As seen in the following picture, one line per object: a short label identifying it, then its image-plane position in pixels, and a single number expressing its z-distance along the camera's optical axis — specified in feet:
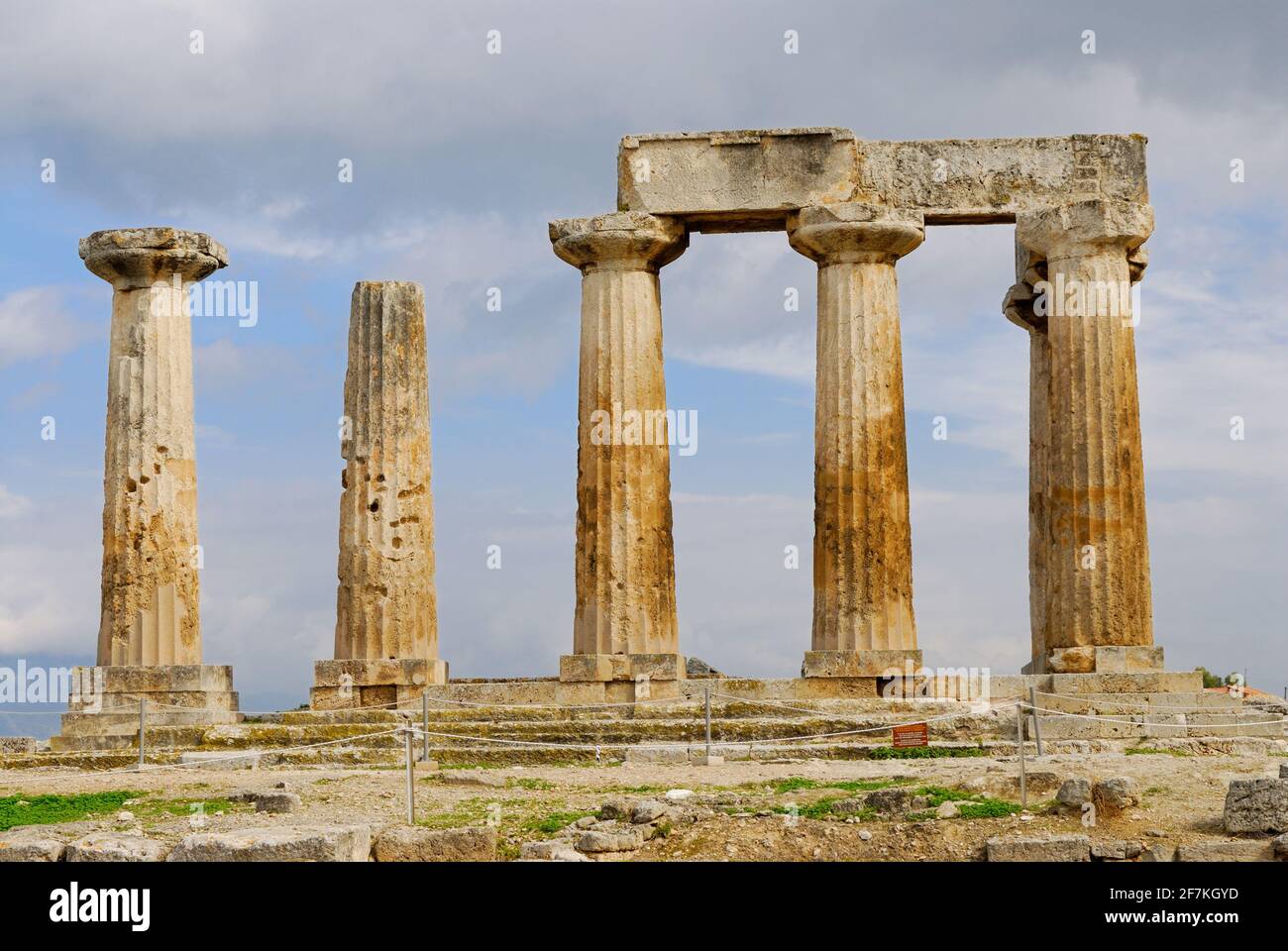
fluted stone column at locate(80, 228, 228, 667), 113.29
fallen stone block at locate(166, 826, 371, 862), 63.46
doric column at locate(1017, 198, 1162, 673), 108.68
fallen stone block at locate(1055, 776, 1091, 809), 74.54
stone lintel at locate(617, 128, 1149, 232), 112.16
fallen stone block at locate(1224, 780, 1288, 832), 69.56
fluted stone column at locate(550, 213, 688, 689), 111.04
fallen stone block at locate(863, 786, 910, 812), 75.31
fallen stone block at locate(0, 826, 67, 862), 66.18
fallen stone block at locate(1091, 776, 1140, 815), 74.33
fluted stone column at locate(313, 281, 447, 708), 112.78
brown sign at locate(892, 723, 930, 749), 97.04
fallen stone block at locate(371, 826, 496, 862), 67.87
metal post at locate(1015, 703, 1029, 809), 76.74
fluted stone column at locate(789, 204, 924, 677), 109.70
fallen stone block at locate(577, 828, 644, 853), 69.41
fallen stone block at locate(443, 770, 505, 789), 89.25
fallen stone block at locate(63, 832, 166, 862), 64.54
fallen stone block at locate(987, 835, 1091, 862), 65.67
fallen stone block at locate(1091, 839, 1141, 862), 66.28
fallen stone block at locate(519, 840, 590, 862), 67.31
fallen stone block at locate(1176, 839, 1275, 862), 65.67
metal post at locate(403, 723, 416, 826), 73.27
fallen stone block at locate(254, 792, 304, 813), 80.84
